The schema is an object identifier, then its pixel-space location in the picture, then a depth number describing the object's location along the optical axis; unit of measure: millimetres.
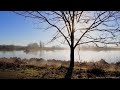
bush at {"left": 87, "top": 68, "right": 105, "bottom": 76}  3631
